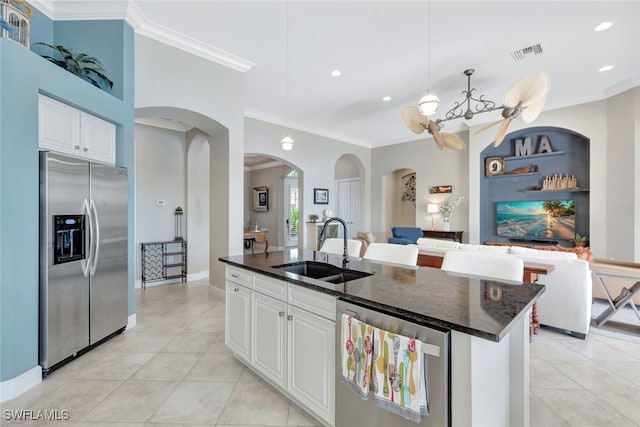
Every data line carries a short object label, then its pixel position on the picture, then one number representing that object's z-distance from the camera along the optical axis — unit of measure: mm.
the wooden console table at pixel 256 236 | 7773
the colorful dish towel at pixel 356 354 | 1370
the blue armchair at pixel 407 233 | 6995
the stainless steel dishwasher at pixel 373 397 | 1157
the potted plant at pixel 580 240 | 5398
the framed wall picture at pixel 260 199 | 10109
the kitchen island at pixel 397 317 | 1146
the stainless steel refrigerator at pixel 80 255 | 2287
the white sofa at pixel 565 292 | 2973
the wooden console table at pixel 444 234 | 6699
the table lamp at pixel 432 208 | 7164
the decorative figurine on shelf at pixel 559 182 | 5681
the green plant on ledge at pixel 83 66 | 2674
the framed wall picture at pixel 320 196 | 6980
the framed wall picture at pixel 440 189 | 7070
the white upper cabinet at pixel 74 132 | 2355
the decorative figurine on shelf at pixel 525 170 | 6141
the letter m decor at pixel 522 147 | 6176
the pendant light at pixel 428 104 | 3023
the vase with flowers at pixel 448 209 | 6828
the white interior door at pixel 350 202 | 9266
